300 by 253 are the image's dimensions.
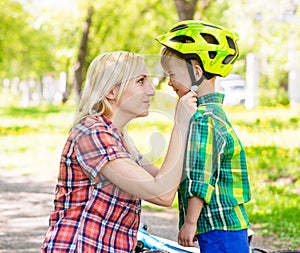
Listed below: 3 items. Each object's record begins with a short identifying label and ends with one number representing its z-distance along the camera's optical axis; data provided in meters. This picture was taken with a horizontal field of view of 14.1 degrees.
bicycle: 5.46
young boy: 4.70
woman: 4.41
